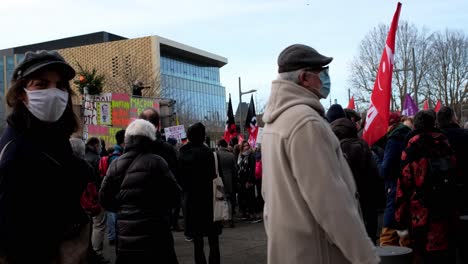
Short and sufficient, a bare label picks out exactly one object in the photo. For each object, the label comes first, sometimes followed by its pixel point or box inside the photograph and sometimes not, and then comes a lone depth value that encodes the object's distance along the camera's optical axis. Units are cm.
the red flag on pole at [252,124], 1695
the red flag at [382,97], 698
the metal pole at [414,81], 3150
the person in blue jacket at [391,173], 652
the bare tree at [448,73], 4641
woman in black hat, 226
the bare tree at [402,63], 3994
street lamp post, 3640
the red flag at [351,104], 1494
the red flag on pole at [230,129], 1772
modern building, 8219
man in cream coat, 256
